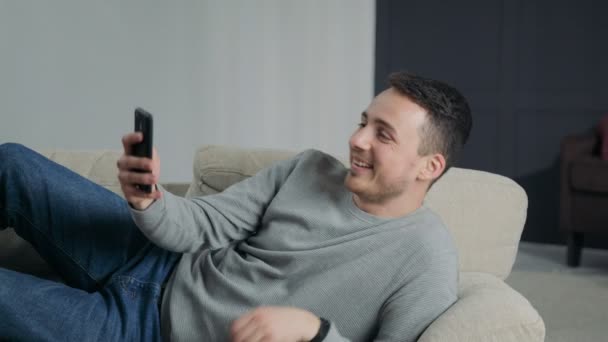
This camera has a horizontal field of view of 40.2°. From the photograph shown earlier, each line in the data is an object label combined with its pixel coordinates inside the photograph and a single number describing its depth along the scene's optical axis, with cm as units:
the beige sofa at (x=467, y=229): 140
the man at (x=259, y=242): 150
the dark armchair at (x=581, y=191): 383
